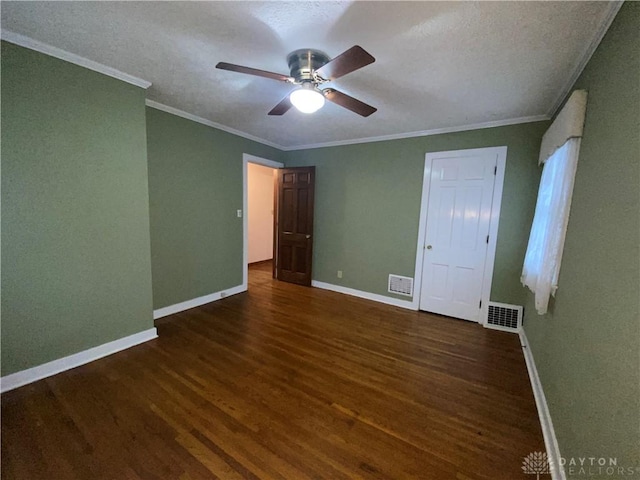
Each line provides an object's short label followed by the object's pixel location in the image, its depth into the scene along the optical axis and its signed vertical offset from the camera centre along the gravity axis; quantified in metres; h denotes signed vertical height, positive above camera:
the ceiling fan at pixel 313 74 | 1.49 +0.88
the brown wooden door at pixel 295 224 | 4.30 -0.23
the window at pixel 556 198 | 1.64 +0.17
